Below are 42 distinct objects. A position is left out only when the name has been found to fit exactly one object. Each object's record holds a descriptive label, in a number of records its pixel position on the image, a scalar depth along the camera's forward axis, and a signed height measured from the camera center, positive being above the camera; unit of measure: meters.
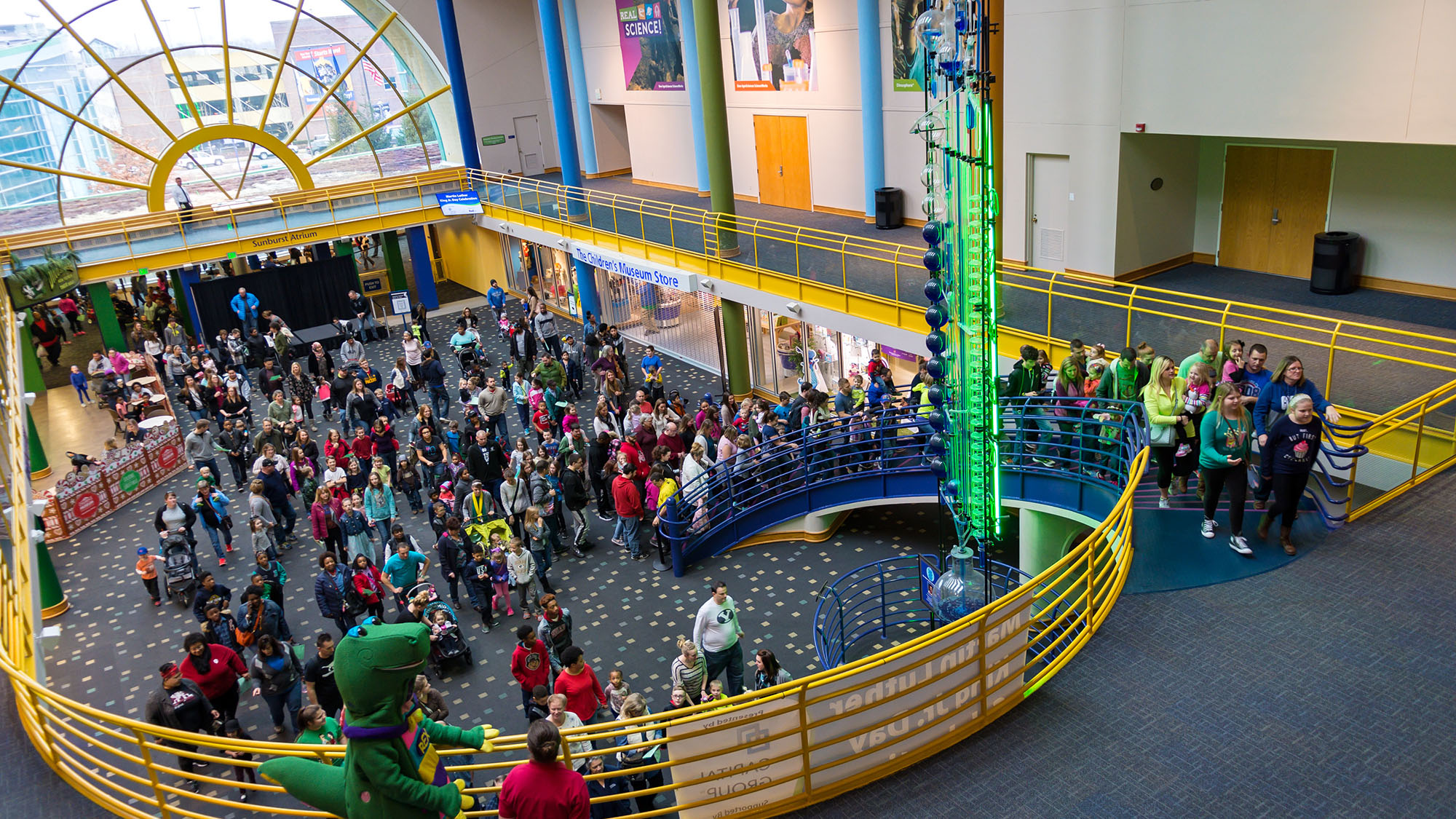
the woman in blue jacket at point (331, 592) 10.52 -4.90
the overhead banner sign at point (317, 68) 27.62 +1.66
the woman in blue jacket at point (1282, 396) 8.12 -2.95
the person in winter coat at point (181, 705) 8.05 -4.56
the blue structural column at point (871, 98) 18.78 -0.41
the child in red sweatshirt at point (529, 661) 8.72 -4.79
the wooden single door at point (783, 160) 21.95 -1.68
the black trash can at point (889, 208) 19.30 -2.56
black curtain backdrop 25.20 -4.21
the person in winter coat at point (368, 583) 10.98 -5.03
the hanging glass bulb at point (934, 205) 7.53 -1.01
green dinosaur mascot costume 4.16 -2.74
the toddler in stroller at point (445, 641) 10.40 -5.45
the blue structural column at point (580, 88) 27.80 +0.46
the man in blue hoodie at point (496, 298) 24.44 -4.51
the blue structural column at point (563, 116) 23.84 -0.24
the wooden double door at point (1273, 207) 13.33 -2.29
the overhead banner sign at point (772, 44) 20.78 +0.88
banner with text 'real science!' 24.77 +1.31
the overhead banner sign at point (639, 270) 18.62 -3.37
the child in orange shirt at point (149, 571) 12.62 -5.35
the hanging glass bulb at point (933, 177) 7.40 -0.80
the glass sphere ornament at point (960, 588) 8.38 -4.33
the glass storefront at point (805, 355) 17.22 -4.91
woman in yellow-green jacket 8.80 -3.24
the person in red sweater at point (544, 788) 4.80 -3.25
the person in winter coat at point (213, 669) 8.70 -4.63
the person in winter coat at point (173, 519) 12.70 -4.77
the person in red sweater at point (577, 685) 7.93 -4.55
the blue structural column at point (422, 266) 27.56 -4.08
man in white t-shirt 8.85 -4.79
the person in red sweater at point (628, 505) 12.64 -5.10
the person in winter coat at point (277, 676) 9.23 -5.10
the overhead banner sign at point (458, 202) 25.36 -2.17
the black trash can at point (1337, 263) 12.52 -2.88
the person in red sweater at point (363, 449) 14.88 -4.77
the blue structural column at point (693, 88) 23.31 +0.11
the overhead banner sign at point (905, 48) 17.86 +0.46
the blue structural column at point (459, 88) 27.27 +0.76
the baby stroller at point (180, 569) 12.51 -5.34
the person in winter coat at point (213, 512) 13.44 -5.01
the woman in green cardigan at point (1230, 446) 7.56 -3.04
